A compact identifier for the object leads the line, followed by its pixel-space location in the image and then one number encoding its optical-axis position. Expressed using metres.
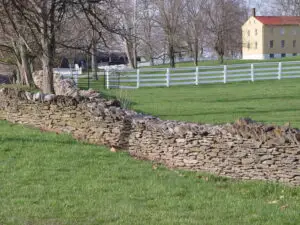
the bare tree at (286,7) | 91.89
